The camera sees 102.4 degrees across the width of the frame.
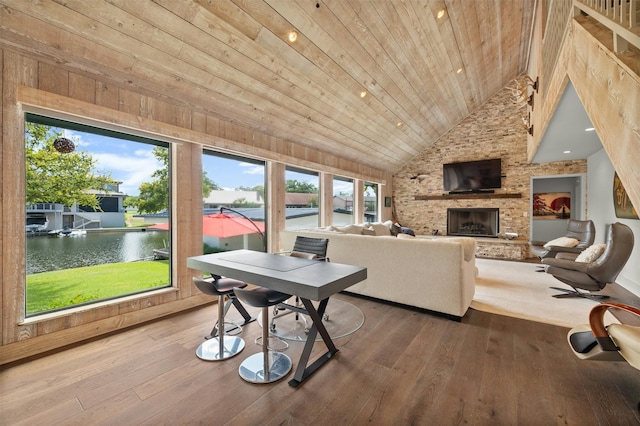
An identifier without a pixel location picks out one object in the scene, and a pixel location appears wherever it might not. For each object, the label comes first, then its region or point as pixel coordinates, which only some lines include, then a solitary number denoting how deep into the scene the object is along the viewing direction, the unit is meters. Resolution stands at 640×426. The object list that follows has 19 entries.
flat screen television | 7.25
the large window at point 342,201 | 6.70
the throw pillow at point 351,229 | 5.21
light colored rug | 3.04
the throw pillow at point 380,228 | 6.48
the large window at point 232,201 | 3.76
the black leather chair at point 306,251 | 2.88
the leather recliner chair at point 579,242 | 4.46
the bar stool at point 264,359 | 1.89
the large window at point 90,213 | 2.46
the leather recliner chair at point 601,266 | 3.12
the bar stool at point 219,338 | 2.25
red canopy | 3.70
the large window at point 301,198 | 5.21
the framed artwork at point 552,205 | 7.66
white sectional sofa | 2.94
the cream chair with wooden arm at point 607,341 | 1.50
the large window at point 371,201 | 8.02
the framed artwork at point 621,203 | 3.79
